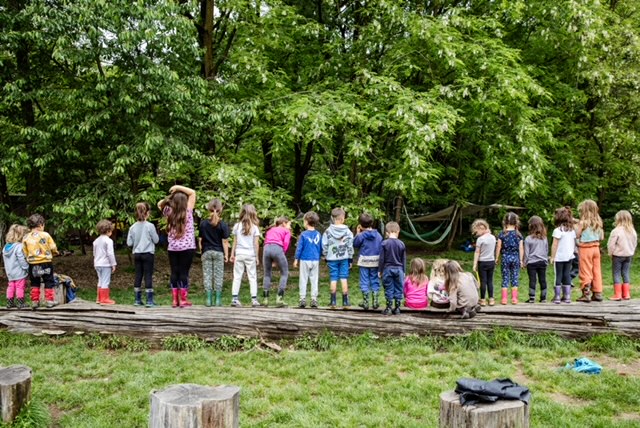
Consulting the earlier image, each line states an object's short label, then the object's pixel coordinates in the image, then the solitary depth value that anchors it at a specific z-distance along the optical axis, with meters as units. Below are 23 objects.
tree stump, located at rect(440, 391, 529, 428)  2.99
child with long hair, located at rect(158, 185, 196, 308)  8.43
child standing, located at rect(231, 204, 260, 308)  8.84
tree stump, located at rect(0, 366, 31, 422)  4.79
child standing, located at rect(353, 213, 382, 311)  8.36
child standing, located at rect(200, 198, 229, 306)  8.88
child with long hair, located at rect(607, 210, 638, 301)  9.15
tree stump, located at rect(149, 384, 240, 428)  3.21
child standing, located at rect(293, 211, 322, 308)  8.88
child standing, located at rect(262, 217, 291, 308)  9.03
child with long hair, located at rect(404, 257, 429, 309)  8.72
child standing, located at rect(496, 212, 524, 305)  9.42
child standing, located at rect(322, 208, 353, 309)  8.67
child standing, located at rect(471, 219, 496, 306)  9.33
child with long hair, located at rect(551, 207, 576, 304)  9.14
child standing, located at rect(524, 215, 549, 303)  9.40
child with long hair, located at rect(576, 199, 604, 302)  9.18
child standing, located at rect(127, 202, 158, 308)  8.85
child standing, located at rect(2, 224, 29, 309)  8.95
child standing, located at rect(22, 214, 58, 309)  8.77
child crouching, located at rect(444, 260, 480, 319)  7.88
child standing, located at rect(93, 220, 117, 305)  8.95
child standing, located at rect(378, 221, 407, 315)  7.93
